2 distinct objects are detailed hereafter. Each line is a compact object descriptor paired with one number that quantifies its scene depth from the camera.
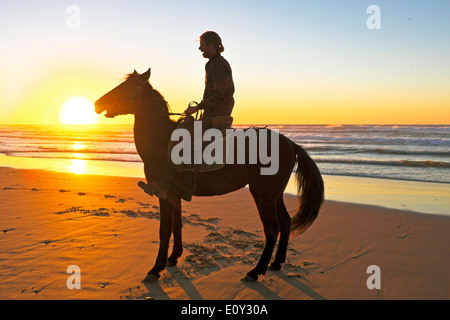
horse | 4.47
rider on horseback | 4.31
